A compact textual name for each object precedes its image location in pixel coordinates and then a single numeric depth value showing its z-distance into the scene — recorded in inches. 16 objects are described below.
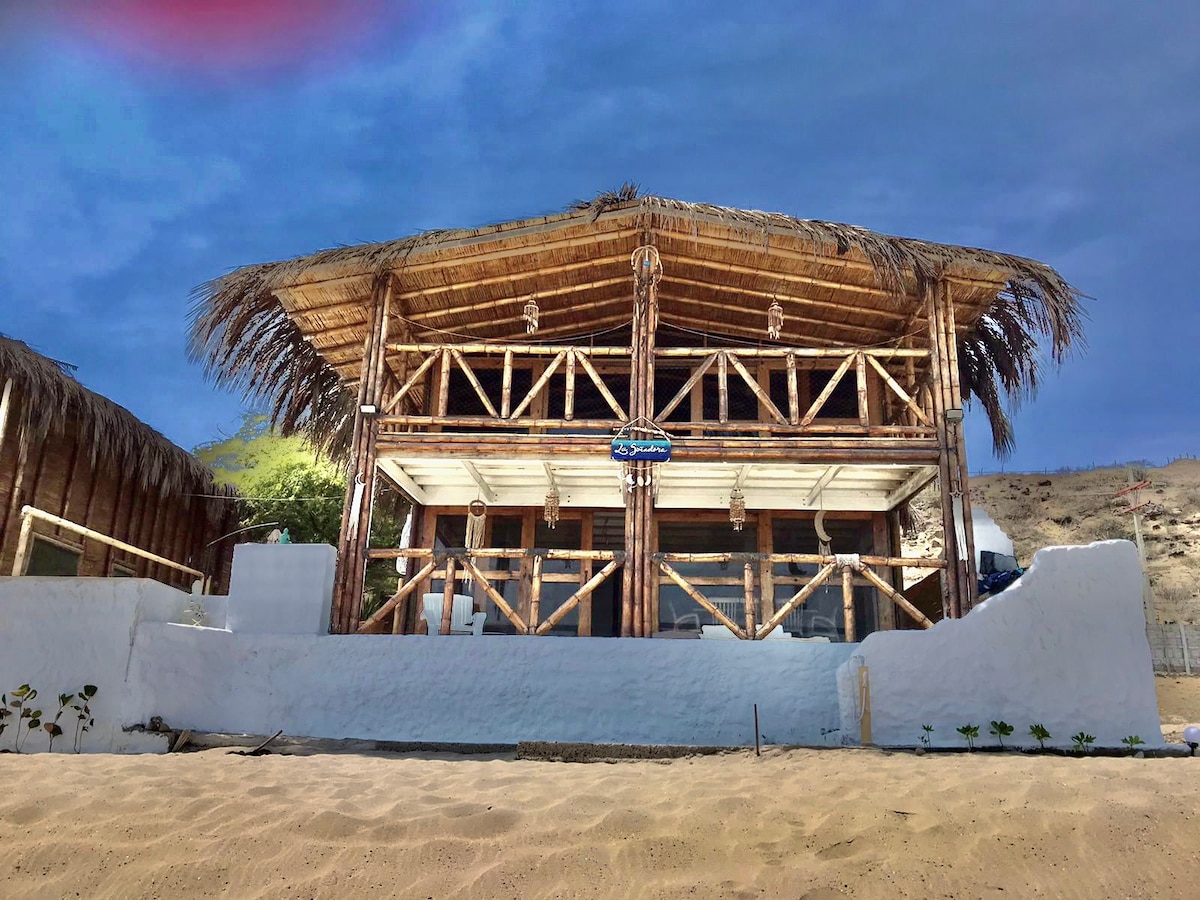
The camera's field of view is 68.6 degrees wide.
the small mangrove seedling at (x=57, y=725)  238.8
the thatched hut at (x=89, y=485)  364.5
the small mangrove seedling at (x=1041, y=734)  212.1
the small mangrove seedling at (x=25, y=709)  237.8
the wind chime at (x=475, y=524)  383.2
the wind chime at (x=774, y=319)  342.3
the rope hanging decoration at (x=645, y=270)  331.0
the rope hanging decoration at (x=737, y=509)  350.0
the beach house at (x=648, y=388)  318.7
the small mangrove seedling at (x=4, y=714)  241.0
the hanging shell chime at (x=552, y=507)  358.3
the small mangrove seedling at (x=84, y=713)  244.7
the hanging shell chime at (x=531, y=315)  351.6
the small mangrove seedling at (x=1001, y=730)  215.3
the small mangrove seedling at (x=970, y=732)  214.2
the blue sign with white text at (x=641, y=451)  302.5
